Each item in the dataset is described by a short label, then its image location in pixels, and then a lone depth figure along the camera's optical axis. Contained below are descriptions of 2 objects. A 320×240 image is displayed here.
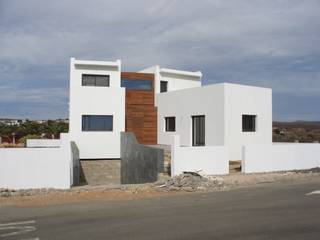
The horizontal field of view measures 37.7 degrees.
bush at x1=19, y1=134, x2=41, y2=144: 46.14
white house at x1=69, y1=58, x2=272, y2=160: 26.30
